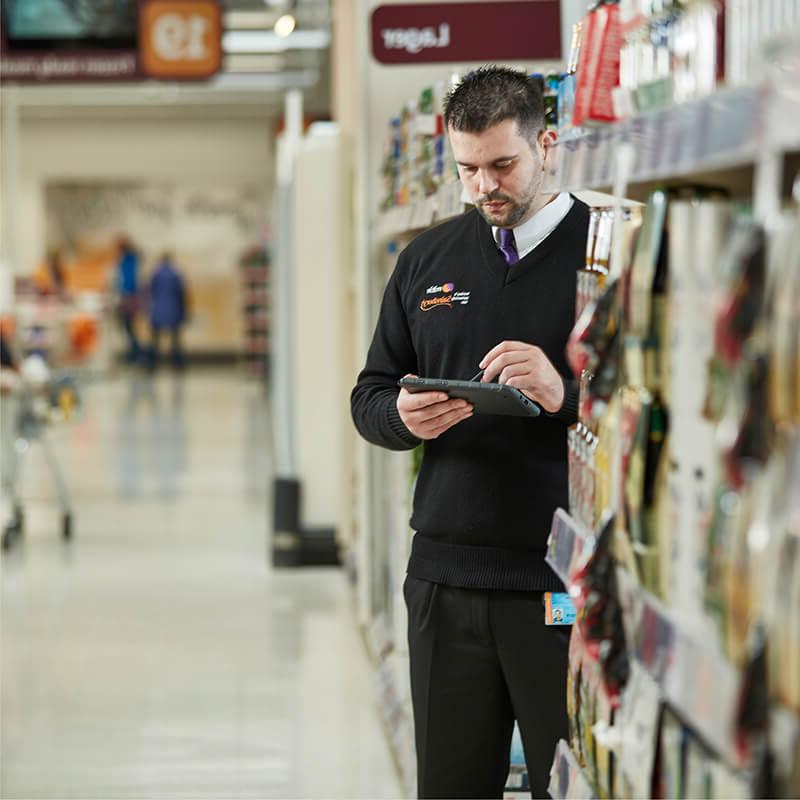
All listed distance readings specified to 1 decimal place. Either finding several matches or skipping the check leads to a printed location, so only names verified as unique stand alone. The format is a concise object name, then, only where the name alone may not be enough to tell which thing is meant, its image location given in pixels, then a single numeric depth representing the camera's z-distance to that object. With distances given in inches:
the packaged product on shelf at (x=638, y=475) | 121.3
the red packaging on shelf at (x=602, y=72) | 134.5
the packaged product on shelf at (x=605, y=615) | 130.3
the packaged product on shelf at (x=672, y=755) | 122.7
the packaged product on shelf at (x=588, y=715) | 148.9
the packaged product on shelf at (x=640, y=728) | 123.7
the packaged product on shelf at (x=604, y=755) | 140.4
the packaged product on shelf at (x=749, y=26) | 104.2
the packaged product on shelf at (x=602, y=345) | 128.0
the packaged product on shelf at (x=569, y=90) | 175.5
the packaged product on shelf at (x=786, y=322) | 94.5
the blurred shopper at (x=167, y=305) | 1780.5
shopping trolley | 573.0
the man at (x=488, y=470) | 179.6
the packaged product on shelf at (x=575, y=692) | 160.0
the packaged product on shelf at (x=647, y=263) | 118.7
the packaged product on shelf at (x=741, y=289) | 98.6
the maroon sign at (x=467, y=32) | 317.0
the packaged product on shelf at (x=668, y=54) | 111.1
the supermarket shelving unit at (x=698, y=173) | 95.5
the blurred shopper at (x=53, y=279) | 1511.4
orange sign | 787.3
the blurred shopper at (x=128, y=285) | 1825.5
